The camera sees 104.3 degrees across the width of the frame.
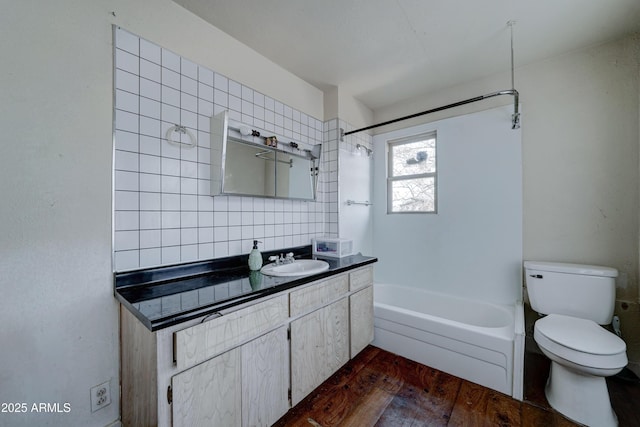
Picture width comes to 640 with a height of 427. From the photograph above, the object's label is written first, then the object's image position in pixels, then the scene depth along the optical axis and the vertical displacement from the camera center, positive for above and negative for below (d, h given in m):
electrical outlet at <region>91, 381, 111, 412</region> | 1.18 -0.88
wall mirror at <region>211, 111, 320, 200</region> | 1.60 +0.37
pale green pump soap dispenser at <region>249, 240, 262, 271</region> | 1.67 -0.31
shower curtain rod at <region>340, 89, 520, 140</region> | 1.78 +0.85
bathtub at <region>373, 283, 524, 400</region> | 1.60 -0.92
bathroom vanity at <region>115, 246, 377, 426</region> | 0.94 -0.59
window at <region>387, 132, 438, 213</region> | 2.60 +0.43
